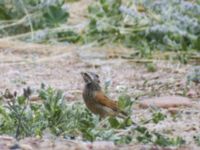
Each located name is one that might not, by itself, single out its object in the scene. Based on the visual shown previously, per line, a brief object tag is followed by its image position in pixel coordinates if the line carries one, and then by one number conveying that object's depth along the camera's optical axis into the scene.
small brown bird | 12.48
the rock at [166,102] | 13.87
